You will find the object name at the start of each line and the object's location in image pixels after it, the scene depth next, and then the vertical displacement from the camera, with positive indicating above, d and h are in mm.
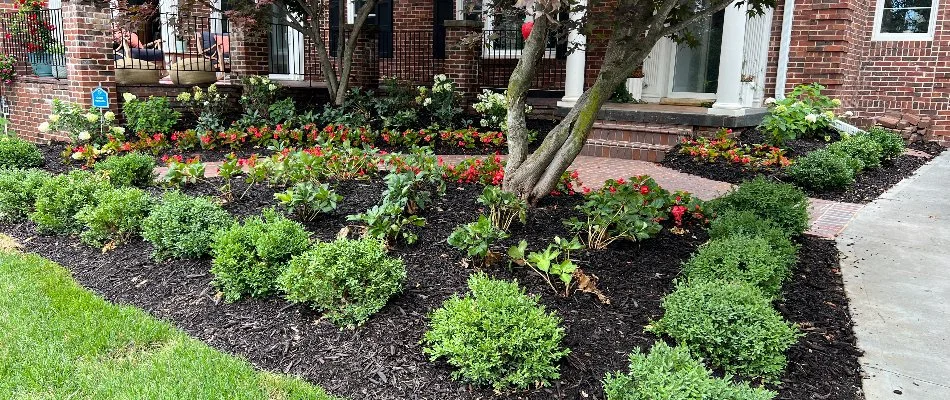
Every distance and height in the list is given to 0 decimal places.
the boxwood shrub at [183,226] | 4133 -959
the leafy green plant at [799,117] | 8109 -415
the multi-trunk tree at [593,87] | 4379 +9
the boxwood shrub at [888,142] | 7781 -654
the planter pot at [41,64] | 9562 +27
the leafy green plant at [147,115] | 8672 -592
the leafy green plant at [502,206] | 4379 -831
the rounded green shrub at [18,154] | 6816 -901
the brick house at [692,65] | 8695 +188
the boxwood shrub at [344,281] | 3332 -1015
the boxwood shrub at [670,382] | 2424 -1090
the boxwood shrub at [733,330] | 2873 -1056
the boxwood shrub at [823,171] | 6365 -822
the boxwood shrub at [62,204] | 4910 -981
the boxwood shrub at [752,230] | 3973 -893
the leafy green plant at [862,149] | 7195 -689
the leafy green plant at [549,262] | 3379 -934
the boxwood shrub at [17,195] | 5352 -1006
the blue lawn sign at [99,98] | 8453 -378
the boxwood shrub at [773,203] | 4633 -834
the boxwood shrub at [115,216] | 4500 -978
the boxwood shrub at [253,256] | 3643 -993
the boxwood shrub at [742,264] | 3496 -955
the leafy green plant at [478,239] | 3699 -892
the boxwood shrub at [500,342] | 2764 -1082
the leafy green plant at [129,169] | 5633 -839
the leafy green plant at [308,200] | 4484 -843
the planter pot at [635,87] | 10867 -128
